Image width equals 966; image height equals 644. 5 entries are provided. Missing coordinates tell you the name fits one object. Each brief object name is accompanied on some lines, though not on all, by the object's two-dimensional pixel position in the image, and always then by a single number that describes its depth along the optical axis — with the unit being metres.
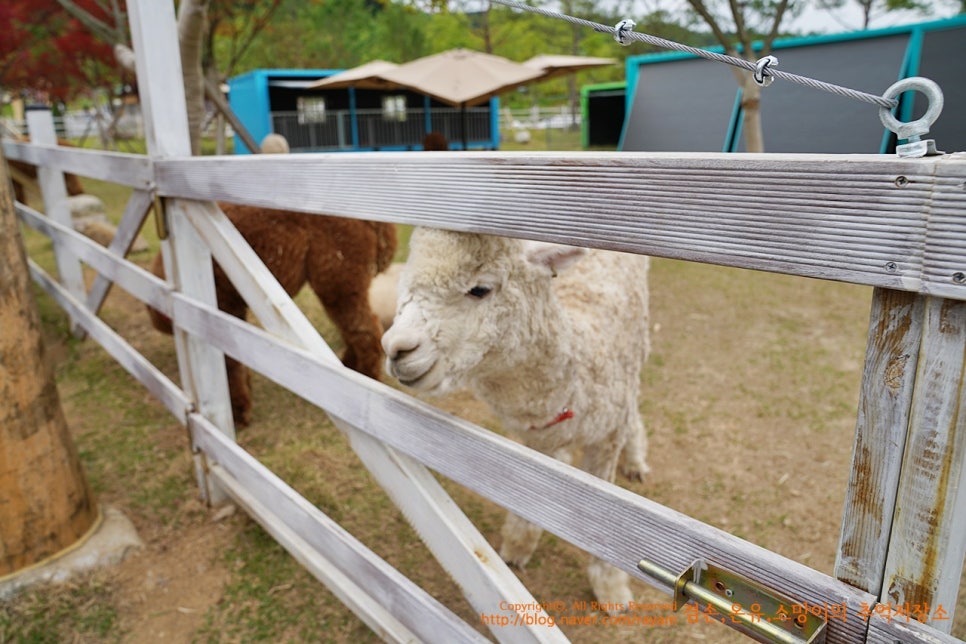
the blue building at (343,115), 15.30
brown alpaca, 3.25
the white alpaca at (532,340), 1.40
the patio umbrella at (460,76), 8.10
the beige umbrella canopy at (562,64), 8.56
